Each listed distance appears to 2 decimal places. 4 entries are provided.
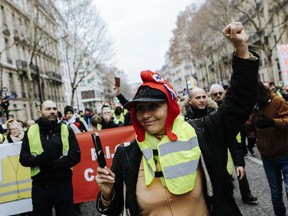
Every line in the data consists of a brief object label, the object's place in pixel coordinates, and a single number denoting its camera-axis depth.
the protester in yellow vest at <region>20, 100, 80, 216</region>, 4.11
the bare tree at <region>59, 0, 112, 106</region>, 27.64
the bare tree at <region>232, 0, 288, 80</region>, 35.98
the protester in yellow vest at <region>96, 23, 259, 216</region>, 1.87
